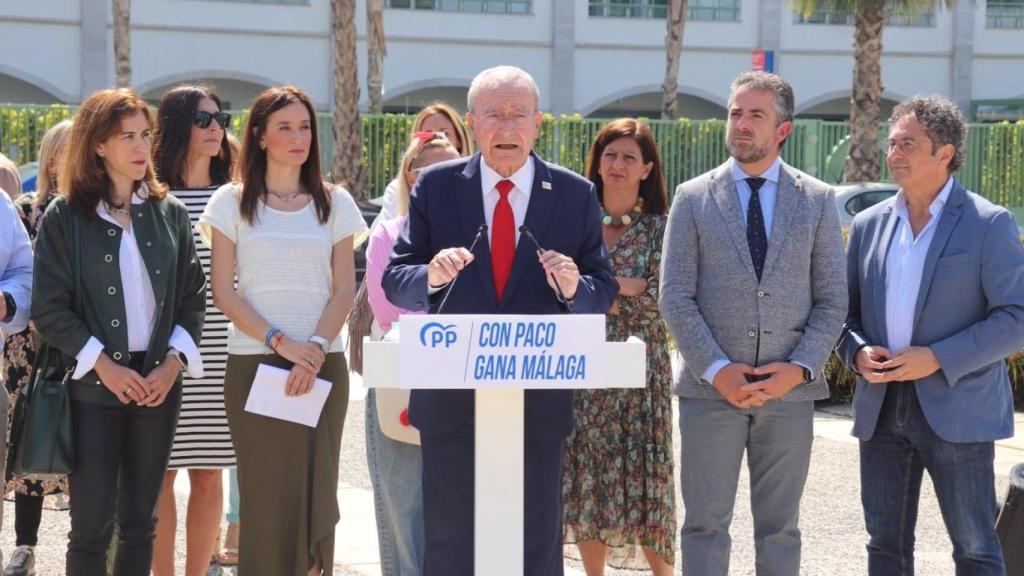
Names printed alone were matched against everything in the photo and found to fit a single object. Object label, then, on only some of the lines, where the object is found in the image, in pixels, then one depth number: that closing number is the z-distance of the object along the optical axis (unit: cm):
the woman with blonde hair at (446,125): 605
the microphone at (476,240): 423
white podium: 379
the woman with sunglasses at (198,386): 576
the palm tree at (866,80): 2300
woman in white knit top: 513
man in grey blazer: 490
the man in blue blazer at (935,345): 491
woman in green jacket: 490
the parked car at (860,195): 1894
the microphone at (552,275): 410
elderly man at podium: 429
